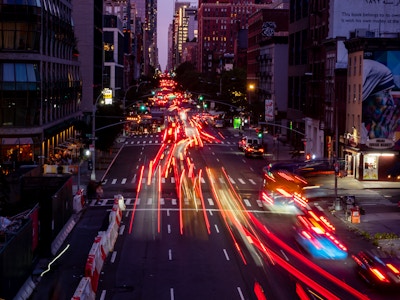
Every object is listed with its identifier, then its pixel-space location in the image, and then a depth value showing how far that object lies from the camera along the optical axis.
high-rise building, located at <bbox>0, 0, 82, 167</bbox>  67.75
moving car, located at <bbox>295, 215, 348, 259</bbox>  34.81
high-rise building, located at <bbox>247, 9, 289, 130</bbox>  125.50
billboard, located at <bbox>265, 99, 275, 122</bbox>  97.81
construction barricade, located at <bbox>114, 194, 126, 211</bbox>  46.52
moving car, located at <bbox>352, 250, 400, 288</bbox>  28.56
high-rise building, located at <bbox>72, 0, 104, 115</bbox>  115.56
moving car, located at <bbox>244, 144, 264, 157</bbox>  84.12
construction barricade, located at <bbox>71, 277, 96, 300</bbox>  24.31
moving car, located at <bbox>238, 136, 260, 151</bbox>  86.36
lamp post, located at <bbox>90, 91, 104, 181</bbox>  61.03
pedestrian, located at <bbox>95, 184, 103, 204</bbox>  52.97
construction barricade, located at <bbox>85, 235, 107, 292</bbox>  28.67
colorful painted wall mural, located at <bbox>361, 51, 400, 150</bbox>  64.44
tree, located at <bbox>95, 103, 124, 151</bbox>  76.94
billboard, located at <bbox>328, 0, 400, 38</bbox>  76.94
